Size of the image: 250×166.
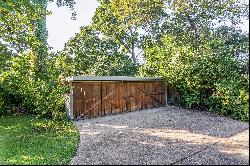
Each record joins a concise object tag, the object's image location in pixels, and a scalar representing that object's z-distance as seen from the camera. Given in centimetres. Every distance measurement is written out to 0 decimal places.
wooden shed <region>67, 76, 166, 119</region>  914
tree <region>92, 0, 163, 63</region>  1680
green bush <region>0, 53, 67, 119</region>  825
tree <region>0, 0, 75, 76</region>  801
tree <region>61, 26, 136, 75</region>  1613
